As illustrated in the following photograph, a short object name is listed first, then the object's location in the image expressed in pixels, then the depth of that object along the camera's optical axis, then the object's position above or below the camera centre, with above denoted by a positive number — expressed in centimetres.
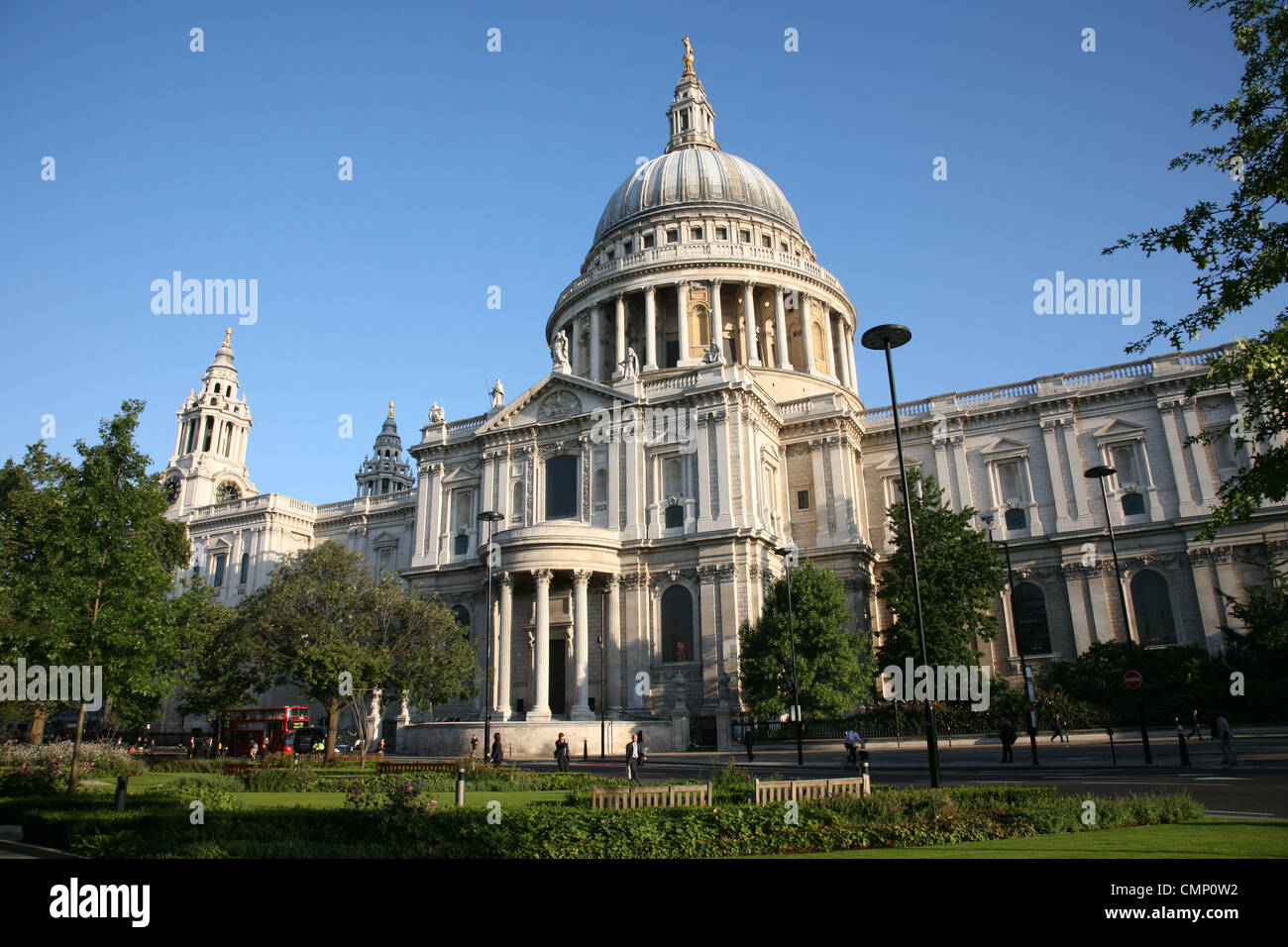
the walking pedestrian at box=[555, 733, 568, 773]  2883 -211
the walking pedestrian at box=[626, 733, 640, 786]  2332 -211
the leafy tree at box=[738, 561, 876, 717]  3766 +106
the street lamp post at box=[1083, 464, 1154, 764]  3266 +753
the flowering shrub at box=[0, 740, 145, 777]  2525 -150
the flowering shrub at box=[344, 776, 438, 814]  1364 -171
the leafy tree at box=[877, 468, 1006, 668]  3941 +418
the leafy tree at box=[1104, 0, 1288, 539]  1398 +745
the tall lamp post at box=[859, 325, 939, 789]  1969 +779
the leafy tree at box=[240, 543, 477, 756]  3850 +305
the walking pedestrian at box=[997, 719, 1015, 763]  2814 -197
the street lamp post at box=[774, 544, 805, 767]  3073 +207
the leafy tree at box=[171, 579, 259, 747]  4116 +187
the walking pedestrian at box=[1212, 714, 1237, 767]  2444 -207
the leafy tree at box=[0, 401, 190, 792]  2366 +370
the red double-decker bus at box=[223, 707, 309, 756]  5041 -156
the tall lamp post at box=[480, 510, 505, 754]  3272 +704
